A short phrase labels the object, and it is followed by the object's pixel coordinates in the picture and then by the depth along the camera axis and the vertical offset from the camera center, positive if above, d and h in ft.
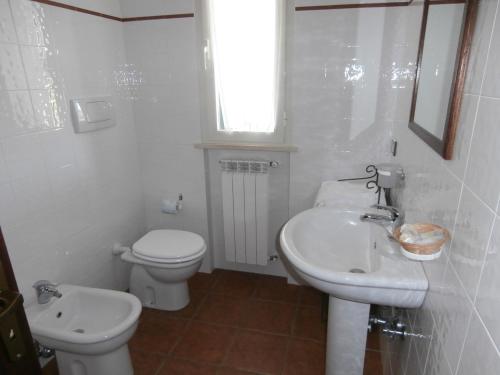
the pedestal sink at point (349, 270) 3.52 -2.19
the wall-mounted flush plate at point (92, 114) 6.29 -0.65
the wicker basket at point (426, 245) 3.18 -1.57
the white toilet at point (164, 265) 6.90 -3.62
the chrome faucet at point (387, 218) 4.55 -1.85
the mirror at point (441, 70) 2.92 +0.00
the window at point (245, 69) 6.79 +0.11
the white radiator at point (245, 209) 7.79 -2.97
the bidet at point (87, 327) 5.08 -3.73
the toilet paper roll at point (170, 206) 8.28 -2.94
